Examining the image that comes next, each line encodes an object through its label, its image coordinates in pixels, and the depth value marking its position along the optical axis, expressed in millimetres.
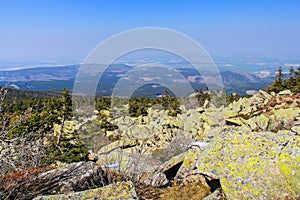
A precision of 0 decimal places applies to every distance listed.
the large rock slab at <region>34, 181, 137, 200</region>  5000
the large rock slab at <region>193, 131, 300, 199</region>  4809
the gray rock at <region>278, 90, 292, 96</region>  22900
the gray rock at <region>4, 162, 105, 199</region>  6270
